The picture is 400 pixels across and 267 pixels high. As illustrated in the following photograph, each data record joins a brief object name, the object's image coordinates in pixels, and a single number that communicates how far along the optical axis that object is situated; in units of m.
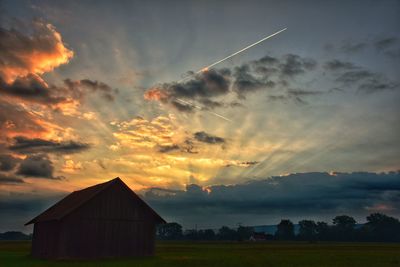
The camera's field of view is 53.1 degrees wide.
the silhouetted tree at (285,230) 194.88
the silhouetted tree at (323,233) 187.12
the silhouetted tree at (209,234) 195.07
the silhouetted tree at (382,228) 180.75
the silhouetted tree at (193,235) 193.35
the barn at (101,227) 40.84
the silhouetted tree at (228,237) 198.75
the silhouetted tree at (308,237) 190.70
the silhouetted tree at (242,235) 194.90
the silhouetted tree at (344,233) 177.50
